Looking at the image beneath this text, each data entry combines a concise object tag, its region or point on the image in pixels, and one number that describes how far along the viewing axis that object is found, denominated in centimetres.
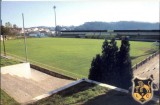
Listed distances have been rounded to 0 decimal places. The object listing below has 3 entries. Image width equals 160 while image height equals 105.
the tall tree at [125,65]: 714
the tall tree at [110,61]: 728
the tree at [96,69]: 760
